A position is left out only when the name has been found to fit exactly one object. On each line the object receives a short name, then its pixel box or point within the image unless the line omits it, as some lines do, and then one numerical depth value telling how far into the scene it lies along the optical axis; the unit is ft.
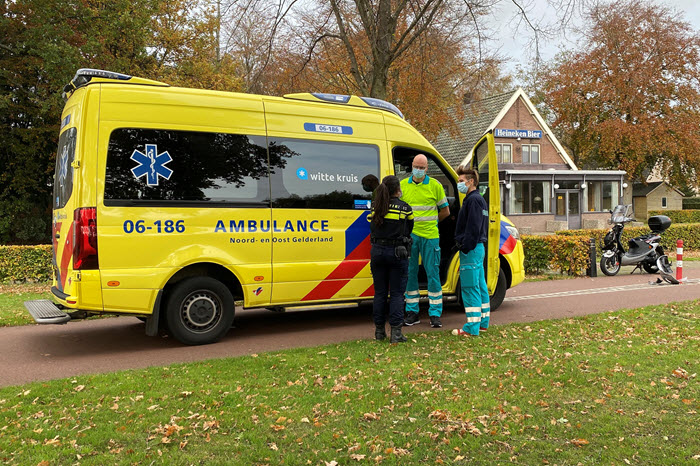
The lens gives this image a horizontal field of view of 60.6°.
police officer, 21.79
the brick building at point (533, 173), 106.52
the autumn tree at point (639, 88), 124.67
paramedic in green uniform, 24.35
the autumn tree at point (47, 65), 59.36
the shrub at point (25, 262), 45.11
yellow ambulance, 21.08
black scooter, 45.34
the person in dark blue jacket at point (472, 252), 23.20
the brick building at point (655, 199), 190.39
